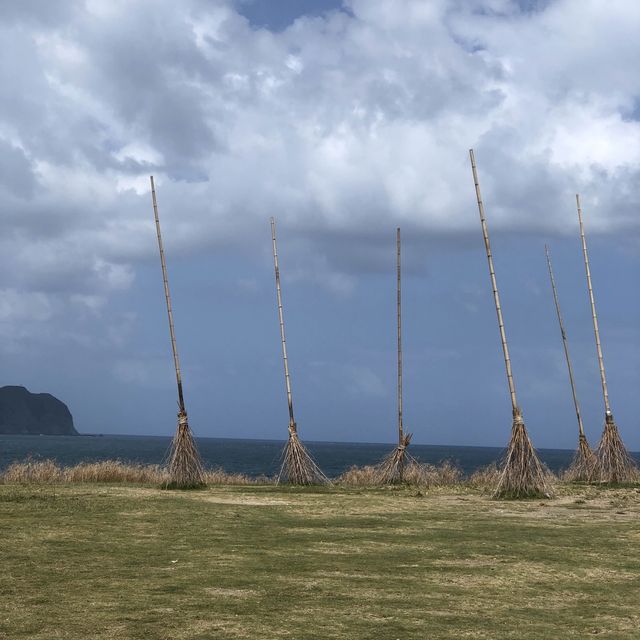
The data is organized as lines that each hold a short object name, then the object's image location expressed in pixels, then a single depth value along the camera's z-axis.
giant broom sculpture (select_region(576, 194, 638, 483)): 23.17
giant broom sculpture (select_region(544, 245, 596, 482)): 24.26
